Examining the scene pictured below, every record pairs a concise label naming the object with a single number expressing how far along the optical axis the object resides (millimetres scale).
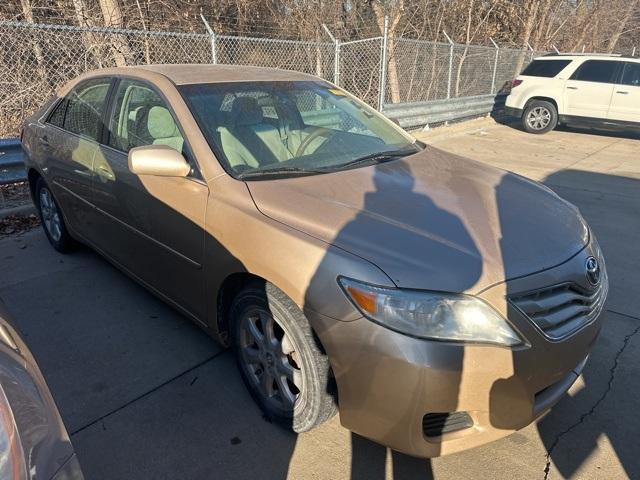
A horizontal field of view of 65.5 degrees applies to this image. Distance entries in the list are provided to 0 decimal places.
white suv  10852
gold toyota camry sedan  1896
